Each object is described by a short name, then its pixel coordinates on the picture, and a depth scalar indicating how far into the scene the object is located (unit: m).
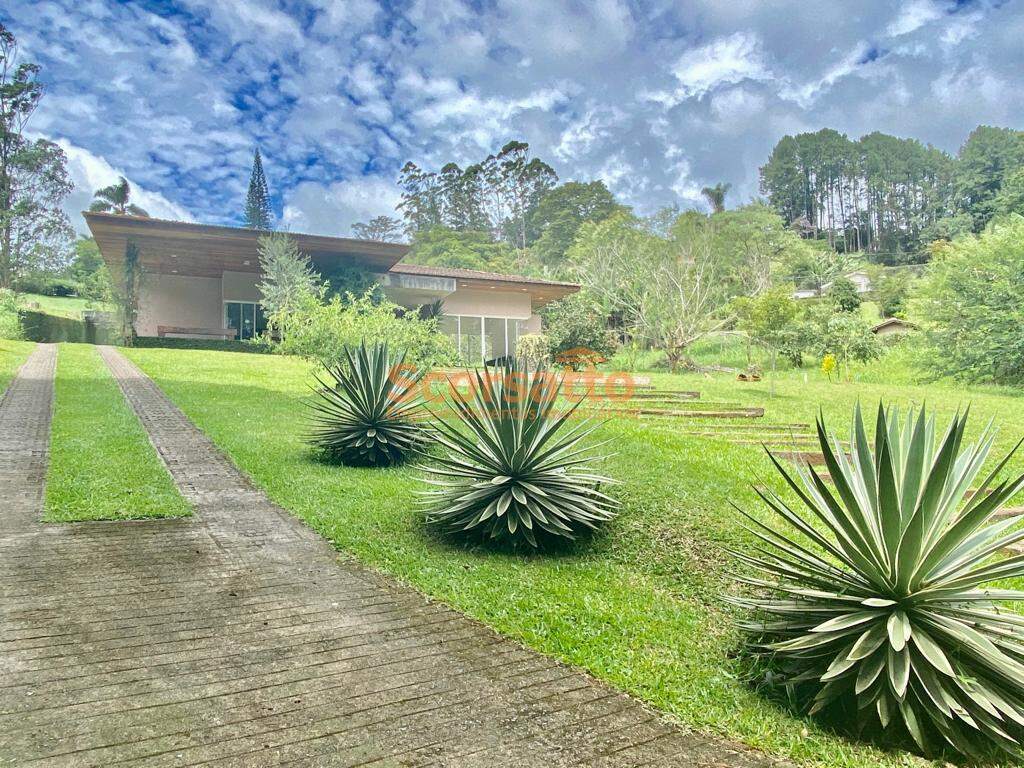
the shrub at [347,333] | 13.66
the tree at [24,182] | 40.62
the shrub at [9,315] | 24.80
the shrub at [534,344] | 23.00
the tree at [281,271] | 22.86
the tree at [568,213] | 55.97
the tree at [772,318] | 17.58
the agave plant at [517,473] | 5.48
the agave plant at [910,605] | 2.86
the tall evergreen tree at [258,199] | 50.44
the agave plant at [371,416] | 8.58
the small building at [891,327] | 32.62
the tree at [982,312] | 20.73
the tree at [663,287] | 28.17
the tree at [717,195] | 56.84
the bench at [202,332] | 26.78
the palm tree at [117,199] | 39.38
